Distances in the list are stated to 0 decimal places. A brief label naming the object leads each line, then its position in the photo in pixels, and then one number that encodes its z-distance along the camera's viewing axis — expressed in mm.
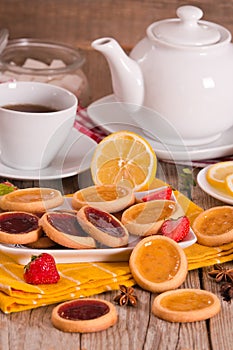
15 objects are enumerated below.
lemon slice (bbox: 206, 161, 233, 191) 1081
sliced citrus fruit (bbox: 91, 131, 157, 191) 1021
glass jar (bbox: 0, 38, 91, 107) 1296
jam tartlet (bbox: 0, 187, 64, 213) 979
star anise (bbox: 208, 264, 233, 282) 926
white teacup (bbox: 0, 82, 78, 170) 1078
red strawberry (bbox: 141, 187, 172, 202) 1002
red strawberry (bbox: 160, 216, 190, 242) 950
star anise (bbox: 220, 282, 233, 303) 903
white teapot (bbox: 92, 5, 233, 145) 1136
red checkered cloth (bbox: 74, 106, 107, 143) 1181
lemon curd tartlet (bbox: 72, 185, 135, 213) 981
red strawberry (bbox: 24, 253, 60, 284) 889
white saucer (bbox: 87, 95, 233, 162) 1107
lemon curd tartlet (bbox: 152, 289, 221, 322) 857
